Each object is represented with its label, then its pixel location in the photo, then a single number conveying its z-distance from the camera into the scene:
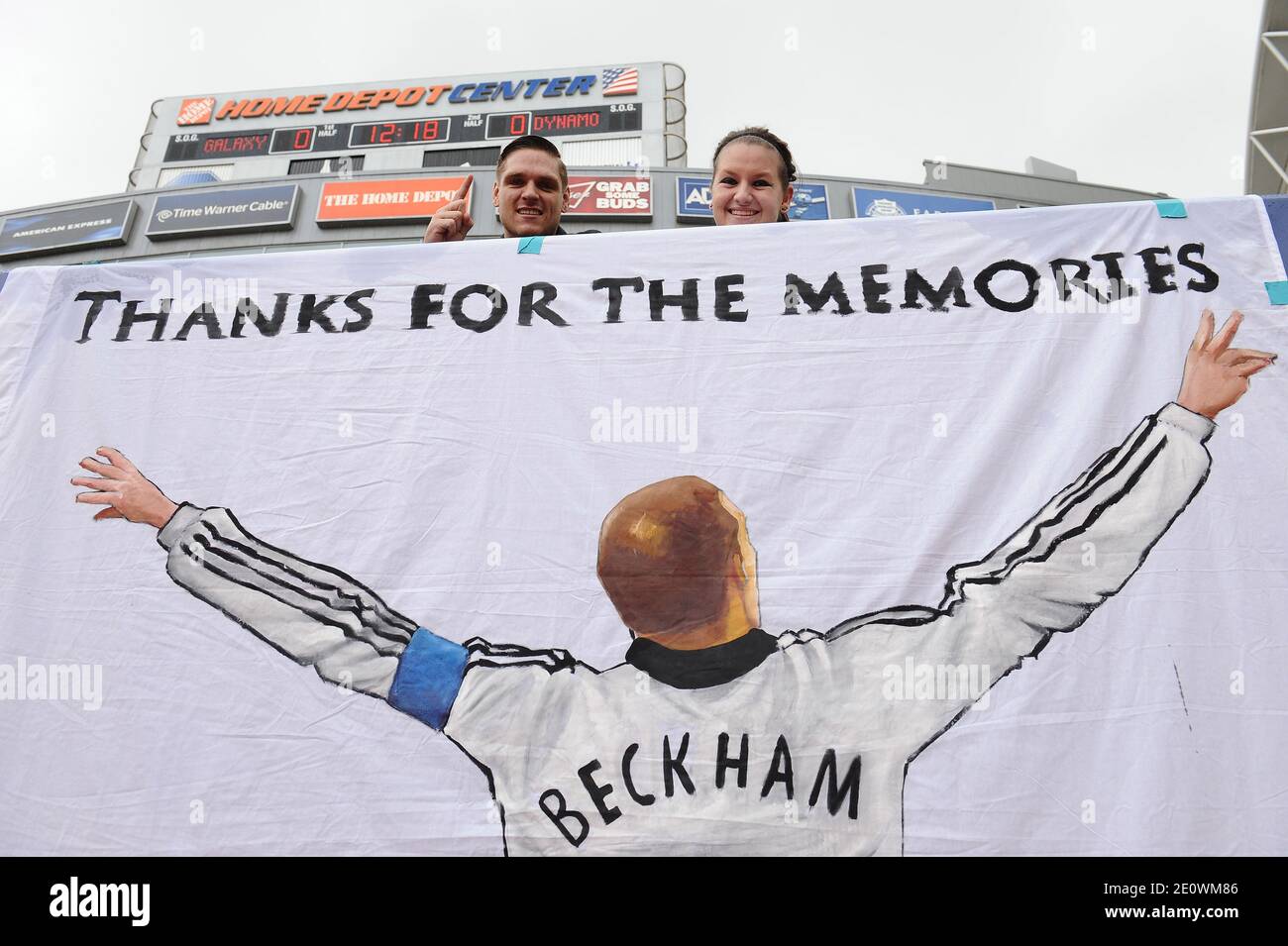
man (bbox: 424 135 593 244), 2.23
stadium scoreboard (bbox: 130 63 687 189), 20.22
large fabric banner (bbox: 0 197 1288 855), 1.48
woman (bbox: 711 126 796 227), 2.21
